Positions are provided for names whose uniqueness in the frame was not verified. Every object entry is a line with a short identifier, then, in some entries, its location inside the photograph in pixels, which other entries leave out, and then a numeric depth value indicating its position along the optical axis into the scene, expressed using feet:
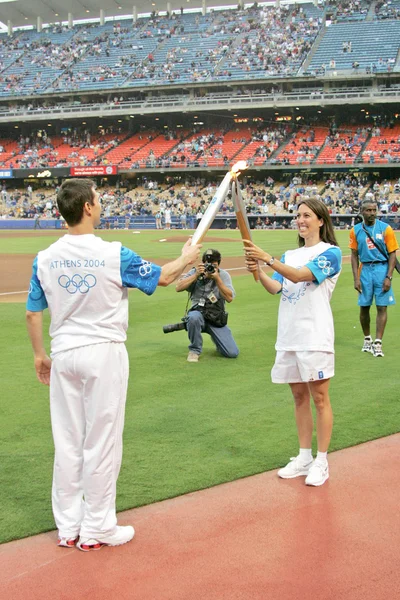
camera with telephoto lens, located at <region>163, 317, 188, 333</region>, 29.94
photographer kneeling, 29.32
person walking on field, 30.30
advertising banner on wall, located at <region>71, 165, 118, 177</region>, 195.11
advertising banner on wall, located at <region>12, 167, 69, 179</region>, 200.03
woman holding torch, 16.05
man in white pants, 12.84
